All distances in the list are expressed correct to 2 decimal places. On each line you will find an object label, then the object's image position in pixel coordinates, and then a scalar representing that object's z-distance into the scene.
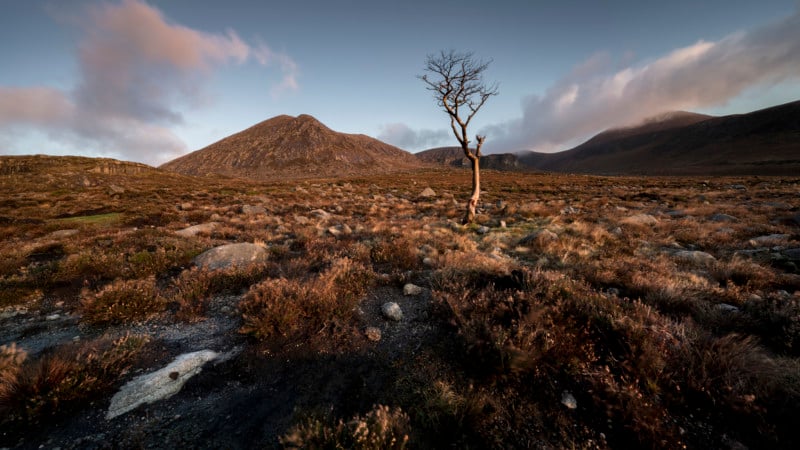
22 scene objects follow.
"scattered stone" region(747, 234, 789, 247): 7.77
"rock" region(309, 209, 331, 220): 15.69
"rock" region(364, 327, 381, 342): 3.97
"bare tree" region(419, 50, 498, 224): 14.02
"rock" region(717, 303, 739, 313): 4.09
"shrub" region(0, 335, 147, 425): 2.63
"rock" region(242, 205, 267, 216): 16.65
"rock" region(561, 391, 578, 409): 2.61
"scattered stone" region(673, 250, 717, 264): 6.64
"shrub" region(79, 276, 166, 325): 4.47
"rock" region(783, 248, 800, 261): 6.57
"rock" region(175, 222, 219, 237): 10.46
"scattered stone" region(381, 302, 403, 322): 4.47
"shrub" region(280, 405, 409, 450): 2.14
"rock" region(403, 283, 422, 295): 5.37
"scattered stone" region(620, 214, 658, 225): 11.05
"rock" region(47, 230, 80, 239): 10.55
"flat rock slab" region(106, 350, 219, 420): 2.89
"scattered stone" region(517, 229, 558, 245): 8.68
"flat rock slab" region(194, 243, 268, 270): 6.89
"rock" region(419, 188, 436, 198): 28.98
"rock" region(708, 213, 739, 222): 11.41
